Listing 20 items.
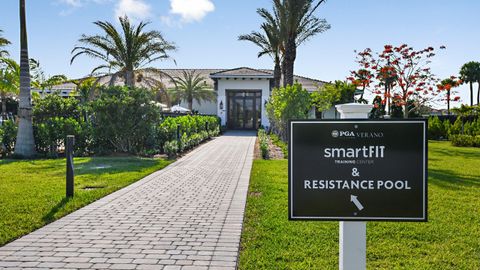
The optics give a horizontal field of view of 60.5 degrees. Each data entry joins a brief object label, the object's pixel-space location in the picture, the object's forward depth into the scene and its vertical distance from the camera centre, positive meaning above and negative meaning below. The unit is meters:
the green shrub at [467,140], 20.25 -1.07
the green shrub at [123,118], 13.93 +0.08
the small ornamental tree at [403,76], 20.34 +2.19
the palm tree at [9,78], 22.43 +2.41
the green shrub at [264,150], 14.06 -1.06
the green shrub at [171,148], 14.32 -0.97
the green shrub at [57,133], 14.20 -0.42
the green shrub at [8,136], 14.46 -0.53
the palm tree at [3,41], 20.74 +4.07
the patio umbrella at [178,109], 32.91 +0.90
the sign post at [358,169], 2.39 -0.29
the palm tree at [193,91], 37.59 +2.69
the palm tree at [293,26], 18.05 +4.41
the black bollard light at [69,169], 7.22 -0.85
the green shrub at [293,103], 16.97 +0.69
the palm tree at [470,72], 55.53 +6.39
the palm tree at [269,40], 22.55 +4.96
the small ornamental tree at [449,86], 18.23 +1.49
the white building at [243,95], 34.25 +2.11
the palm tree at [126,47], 20.06 +3.71
